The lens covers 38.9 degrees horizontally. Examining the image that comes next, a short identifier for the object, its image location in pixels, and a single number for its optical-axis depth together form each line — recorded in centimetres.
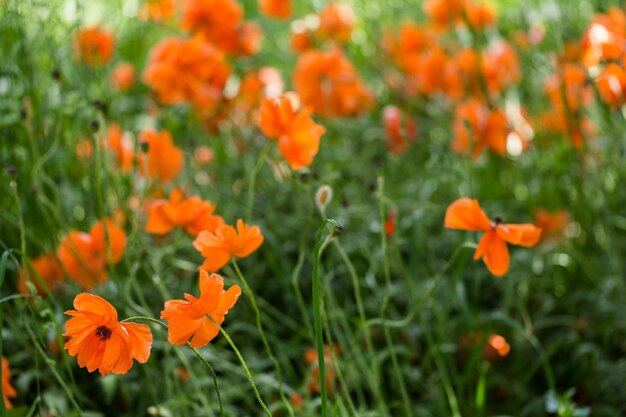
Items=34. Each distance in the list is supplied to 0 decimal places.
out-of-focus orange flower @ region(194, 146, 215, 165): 239
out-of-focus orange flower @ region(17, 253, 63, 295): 178
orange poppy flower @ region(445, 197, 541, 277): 123
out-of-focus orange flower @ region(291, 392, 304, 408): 153
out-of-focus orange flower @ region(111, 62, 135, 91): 277
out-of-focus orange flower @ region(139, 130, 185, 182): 193
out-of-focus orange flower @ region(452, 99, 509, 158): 223
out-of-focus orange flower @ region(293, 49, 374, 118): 234
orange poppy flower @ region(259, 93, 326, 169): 136
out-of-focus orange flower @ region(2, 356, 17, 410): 131
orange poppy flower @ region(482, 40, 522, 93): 250
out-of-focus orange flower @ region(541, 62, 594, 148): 196
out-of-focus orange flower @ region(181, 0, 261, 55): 238
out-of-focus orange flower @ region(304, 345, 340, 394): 161
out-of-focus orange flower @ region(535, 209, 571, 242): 204
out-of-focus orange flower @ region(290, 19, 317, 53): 271
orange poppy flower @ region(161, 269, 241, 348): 101
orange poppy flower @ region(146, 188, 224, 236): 137
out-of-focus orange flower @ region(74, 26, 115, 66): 209
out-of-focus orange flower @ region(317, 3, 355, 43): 270
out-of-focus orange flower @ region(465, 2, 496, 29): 255
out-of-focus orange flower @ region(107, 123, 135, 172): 210
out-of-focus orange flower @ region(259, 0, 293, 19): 276
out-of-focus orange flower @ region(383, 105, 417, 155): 223
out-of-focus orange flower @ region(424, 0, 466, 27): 254
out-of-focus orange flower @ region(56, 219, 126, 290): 164
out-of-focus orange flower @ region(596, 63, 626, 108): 204
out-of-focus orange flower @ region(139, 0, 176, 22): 268
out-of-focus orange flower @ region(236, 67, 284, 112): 257
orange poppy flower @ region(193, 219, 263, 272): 115
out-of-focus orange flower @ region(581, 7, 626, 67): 192
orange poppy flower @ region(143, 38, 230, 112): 218
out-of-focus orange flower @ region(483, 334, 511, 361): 181
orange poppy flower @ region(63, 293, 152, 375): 101
